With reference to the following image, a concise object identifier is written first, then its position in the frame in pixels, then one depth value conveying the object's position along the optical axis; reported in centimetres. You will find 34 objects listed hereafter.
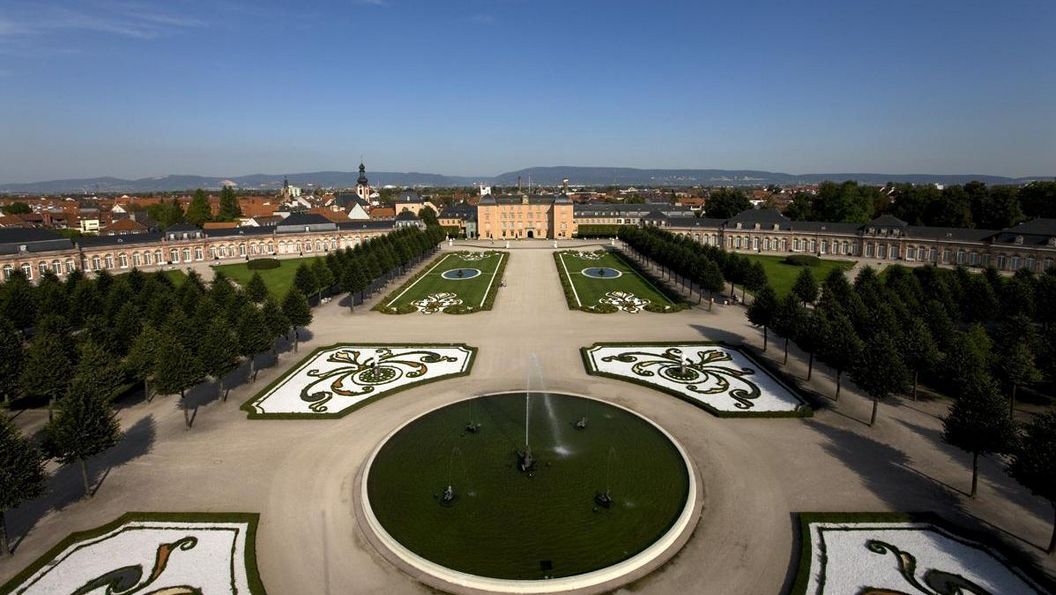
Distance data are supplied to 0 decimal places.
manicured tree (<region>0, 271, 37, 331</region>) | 4388
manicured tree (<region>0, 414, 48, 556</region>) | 1750
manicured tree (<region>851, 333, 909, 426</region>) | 2655
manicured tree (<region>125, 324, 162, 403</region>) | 3020
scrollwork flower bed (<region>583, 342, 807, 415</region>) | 3023
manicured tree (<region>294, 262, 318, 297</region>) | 5284
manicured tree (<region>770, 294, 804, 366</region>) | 3553
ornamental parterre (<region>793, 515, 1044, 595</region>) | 1652
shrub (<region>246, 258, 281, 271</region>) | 8050
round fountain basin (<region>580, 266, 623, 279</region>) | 7144
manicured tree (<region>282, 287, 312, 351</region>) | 4028
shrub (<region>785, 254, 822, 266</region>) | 7956
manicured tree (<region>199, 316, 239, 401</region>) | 2974
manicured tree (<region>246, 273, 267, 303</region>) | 5019
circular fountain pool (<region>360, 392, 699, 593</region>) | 1764
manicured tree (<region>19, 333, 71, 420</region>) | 2725
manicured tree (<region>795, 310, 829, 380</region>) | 3228
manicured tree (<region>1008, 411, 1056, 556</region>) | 1742
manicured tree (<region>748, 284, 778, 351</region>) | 3809
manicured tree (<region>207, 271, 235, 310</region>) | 4166
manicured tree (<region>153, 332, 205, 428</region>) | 2727
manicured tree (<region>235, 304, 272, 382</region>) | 3325
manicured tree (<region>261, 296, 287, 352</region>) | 3681
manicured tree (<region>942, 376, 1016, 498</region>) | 2042
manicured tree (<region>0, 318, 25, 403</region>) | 2973
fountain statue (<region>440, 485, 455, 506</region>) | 2081
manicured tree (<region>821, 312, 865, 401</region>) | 2933
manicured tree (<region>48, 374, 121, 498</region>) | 2083
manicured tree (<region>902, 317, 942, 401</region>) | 3023
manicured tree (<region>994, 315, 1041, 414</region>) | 2812
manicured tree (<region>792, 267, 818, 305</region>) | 4959
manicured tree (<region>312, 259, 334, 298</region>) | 5706
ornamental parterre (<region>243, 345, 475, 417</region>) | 3039
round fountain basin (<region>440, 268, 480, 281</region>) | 7075
